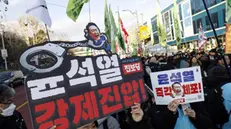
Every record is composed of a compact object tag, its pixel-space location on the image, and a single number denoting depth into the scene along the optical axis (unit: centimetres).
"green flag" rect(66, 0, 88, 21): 511
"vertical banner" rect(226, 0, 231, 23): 553
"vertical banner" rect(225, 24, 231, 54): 554
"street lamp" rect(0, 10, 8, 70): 3022
